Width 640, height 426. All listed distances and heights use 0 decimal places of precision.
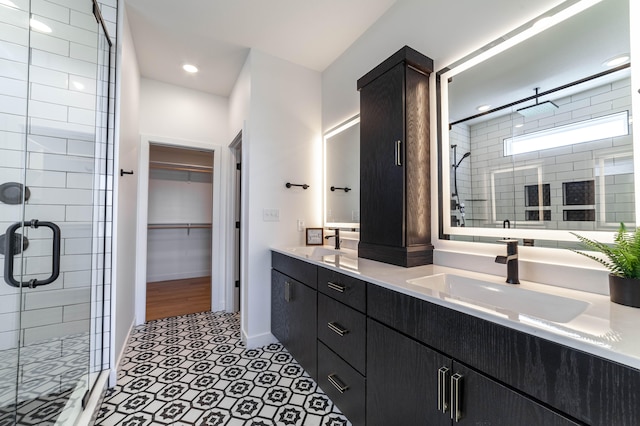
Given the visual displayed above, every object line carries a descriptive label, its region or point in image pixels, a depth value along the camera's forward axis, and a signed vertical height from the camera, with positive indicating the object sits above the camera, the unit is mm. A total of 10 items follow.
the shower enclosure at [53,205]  1373 +72
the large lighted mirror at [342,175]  2281 +401
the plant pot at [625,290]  807 -227
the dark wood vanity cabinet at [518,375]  557 -404
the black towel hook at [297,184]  2484 +323
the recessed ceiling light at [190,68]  2650 +1542
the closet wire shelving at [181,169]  4129 +809
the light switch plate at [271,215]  2369 +26
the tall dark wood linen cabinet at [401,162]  1524 +349
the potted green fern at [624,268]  815 -158
